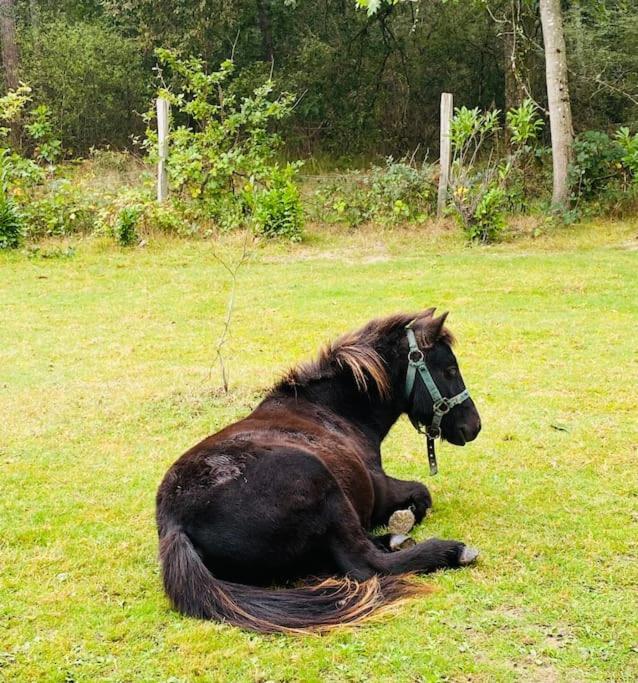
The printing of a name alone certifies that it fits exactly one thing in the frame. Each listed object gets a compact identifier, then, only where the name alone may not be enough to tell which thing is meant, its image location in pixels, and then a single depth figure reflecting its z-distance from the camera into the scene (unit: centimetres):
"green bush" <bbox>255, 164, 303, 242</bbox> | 1600
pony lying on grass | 376
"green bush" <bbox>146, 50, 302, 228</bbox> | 1659
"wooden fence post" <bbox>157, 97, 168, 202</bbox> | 1667
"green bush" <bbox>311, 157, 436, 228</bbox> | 1708
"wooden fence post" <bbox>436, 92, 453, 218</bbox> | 1661
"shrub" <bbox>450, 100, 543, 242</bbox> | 1558
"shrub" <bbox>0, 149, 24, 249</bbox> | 1523
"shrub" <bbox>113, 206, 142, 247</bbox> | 1557
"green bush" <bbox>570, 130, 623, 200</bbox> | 1700
